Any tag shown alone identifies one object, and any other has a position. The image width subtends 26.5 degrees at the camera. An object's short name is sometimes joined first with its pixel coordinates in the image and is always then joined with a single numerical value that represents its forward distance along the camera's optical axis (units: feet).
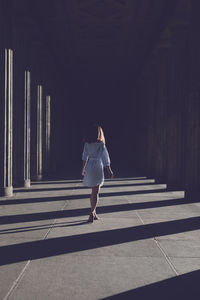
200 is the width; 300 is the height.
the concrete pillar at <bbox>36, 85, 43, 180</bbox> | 66.28
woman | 28.22
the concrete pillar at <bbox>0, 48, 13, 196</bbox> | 42.14
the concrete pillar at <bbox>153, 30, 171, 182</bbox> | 64.39
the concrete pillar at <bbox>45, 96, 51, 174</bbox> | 78.59
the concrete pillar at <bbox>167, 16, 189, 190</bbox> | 53.89
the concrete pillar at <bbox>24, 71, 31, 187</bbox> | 55.01
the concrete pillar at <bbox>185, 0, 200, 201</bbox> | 44.14
